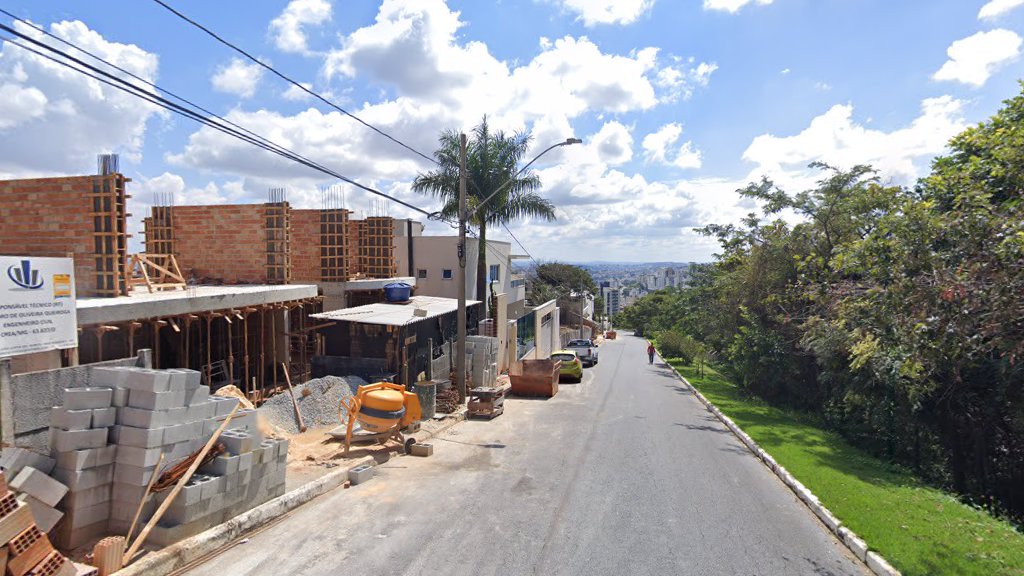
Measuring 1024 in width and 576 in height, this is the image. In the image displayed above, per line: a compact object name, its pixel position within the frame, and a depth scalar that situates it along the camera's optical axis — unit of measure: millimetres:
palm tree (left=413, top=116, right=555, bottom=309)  25953
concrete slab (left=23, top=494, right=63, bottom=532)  6449
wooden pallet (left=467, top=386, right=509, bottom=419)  16969
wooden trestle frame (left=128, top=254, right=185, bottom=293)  14320
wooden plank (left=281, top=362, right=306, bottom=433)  13914
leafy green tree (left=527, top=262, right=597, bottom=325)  65125
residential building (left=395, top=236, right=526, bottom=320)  29516
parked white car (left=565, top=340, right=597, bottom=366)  36906
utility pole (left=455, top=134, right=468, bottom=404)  17531
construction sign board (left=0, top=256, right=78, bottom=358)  8109
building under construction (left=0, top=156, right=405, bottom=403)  11133
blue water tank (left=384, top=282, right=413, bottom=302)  21781
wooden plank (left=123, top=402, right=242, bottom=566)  6695
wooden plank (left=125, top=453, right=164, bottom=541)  6957
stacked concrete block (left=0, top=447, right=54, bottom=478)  6555
